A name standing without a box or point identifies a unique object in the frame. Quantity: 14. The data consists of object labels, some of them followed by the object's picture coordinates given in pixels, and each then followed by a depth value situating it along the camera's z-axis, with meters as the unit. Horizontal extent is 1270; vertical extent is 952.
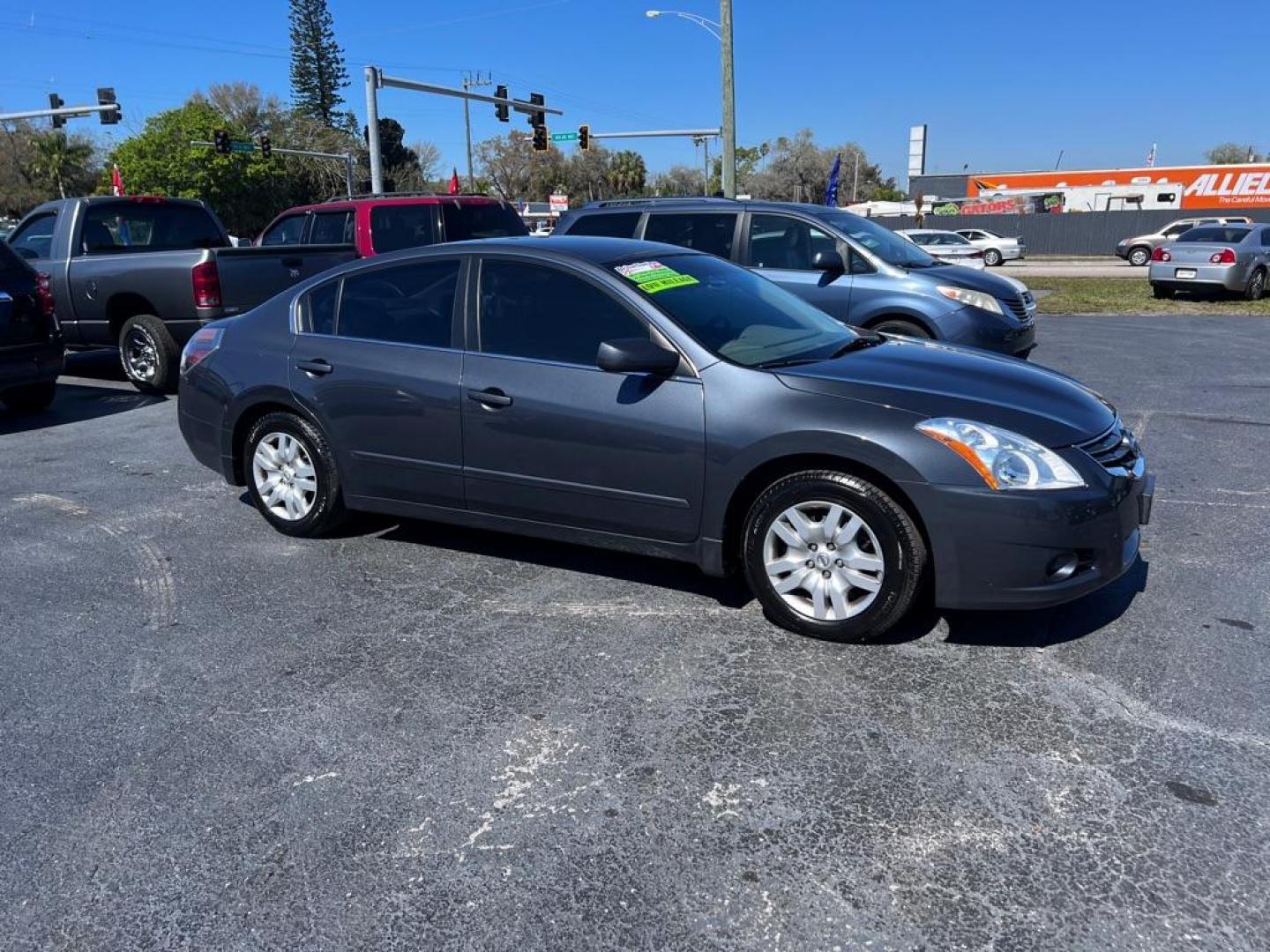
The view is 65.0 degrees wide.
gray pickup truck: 9.48
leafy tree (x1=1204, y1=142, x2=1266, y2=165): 107.40
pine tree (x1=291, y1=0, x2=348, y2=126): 71.25
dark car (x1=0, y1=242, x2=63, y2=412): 8.41
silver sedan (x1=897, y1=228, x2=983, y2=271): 30.16
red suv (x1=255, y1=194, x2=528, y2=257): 11.26
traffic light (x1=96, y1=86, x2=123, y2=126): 33.97
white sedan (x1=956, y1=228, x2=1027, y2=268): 37.25
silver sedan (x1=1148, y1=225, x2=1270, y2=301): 17.97
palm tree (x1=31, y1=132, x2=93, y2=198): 66.81
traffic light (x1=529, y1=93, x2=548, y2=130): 33.84
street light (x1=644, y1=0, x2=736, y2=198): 22.52
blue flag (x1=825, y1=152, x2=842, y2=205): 26.28
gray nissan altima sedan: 3.76
